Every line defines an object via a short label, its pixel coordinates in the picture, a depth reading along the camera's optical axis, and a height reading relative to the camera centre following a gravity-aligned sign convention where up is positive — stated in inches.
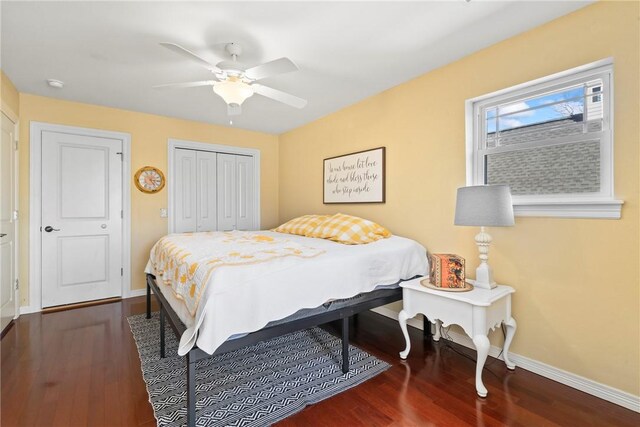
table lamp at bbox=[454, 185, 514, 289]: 74.5 +0.4
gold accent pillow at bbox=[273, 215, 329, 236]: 125.9 -5.4
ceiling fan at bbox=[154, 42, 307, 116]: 74.4 +37.0
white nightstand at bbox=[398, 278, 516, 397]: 71.1 -25.6
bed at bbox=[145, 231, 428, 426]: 58.5 -17.6
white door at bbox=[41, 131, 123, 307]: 130.7 -2.1
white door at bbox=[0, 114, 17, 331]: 105.3 -3.9
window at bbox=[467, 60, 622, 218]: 71.1 +19.4
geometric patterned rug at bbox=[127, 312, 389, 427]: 64.6 -43.2
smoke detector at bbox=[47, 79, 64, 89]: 110.7 +49.6
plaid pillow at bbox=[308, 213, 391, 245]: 105.3 -6.6
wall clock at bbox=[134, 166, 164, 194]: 149.5 +17.6
